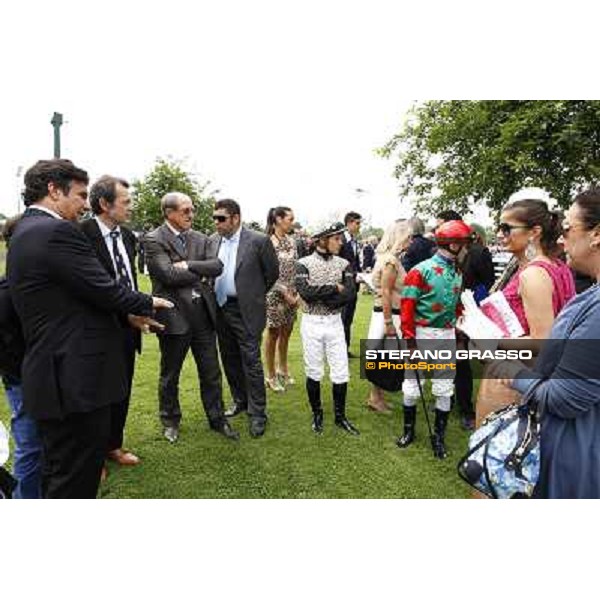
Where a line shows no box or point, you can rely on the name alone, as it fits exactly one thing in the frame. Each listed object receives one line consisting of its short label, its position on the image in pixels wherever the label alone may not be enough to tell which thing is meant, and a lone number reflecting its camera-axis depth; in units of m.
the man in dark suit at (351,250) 6.28
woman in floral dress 5.20
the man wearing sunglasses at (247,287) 4.17
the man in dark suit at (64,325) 2.20
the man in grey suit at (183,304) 3.75
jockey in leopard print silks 4.11
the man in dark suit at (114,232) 3.25
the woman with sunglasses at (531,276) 2.24
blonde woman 4.25
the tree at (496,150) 7.10
